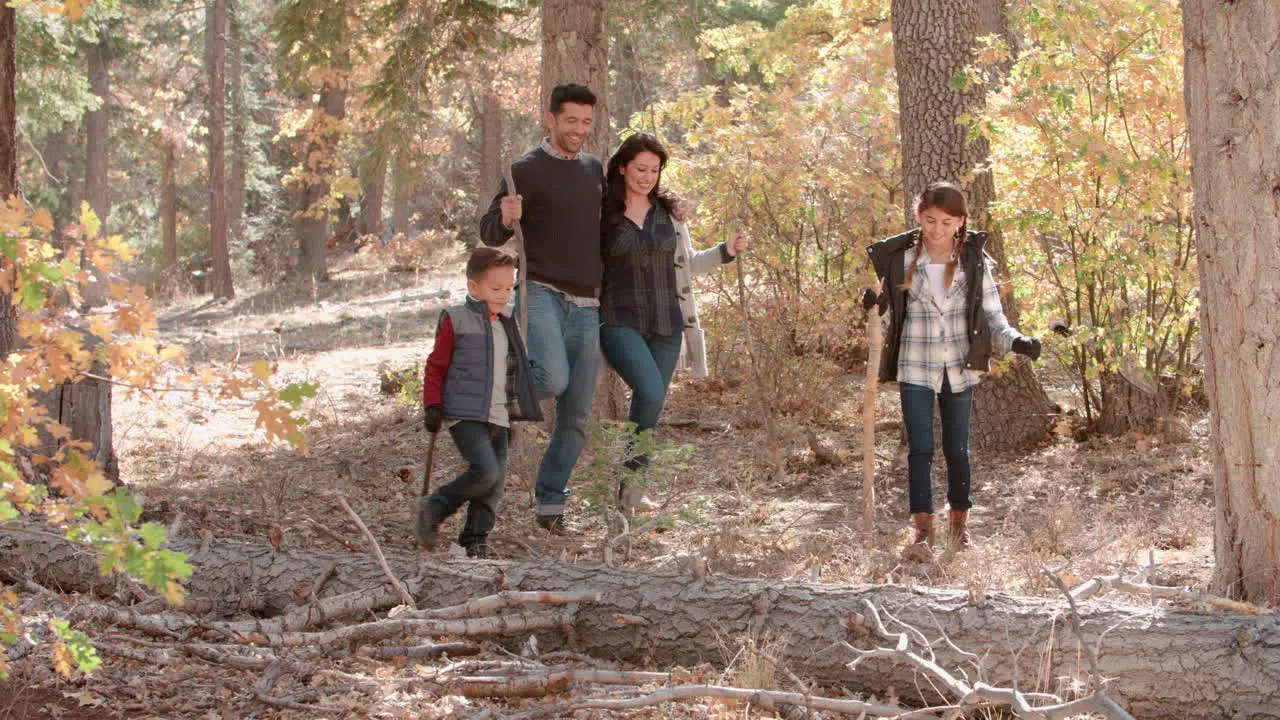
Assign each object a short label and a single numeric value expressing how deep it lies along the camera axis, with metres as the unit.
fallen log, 6.84
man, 10.68
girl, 10.37
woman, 11.07
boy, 9.93
